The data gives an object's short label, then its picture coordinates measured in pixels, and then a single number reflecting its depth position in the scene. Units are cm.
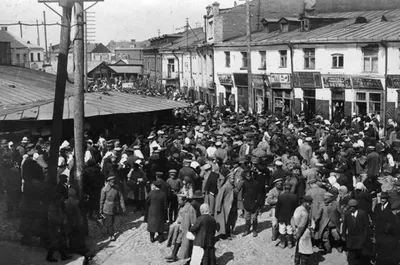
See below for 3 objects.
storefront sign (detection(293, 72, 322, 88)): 3100
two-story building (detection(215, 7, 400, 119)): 2727
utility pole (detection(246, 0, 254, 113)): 2580
